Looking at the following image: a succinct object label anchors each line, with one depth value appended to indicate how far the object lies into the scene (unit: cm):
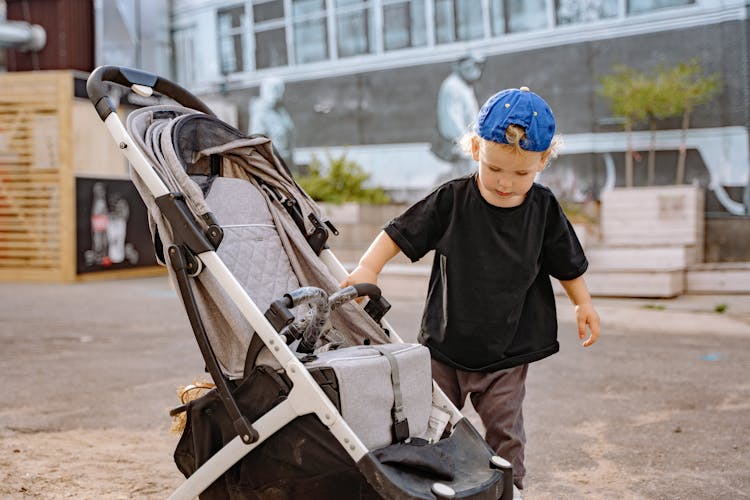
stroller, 224
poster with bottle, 1165
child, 271
